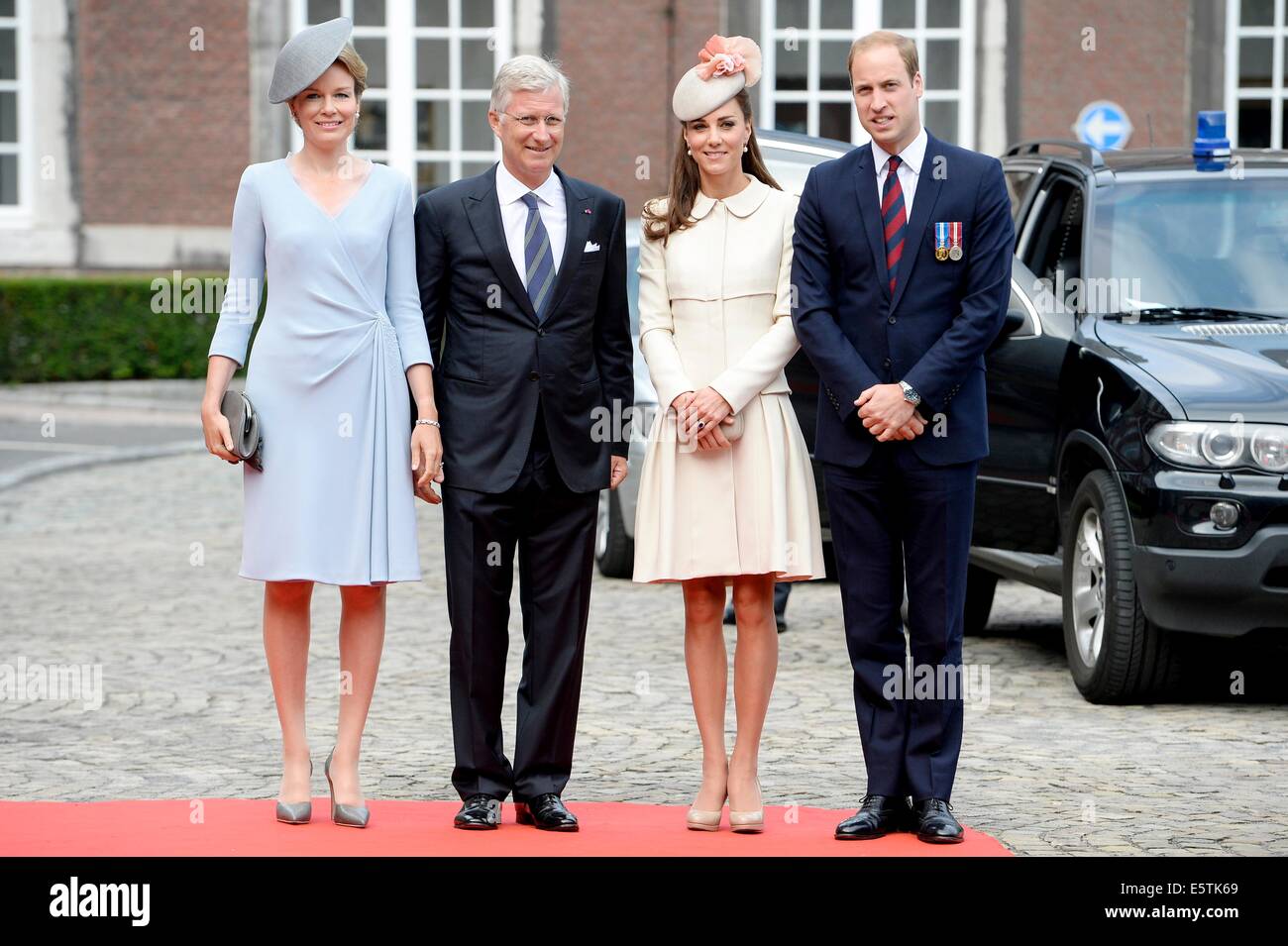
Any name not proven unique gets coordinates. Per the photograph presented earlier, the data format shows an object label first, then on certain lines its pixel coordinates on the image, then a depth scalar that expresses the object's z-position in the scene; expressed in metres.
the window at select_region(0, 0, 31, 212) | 23.34
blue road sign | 19.55
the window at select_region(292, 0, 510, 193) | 23.23
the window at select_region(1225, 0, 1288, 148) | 22.75
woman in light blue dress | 5.43
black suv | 7.00
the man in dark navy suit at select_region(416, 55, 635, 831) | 5.46
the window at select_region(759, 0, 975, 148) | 22.86
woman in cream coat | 5.46
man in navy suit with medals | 5.34
